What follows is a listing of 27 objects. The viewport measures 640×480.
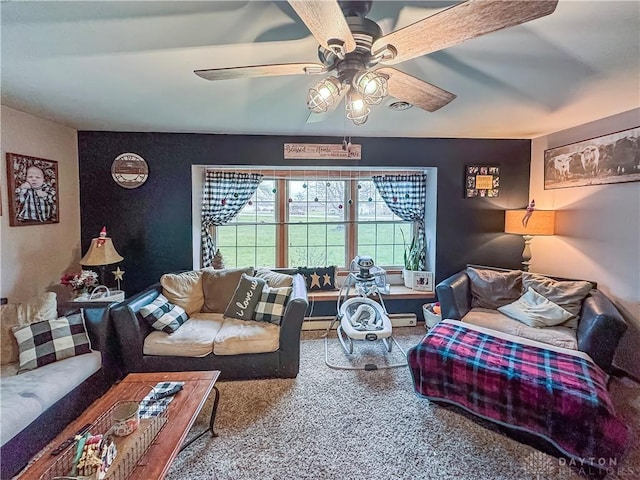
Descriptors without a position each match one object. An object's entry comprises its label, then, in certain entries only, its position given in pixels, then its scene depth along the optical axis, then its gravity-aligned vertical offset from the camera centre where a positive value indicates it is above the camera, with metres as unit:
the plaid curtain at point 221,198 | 3.96 +0.34
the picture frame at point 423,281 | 4.00 -0.68
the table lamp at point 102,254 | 3.08 -0.27
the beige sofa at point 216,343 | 2.61 -0.95
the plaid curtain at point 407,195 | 4.18 +0.39
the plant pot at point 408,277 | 4.09 -0.66
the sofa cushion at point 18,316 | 2.15 -0.64
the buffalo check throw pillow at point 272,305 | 2.91 -0.72
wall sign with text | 3.70 +0.86
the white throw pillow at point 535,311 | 2.73 -0.74
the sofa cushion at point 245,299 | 3.00 -0.69
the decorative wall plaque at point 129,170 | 3.51 +0.60
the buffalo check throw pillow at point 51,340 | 2.13 -0.80
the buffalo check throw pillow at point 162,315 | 2.67 -0.76
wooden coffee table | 1.36 -0.99
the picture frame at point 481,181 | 3.89 +0.54
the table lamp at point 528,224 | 3.43 +0.02
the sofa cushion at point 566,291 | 2.78 -0.58
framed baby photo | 2.70 +0.31
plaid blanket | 1.75 -0.99
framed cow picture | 2.76 +0.62
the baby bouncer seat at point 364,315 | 2.95 -0.91
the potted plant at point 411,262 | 4.12 -0.46
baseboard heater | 3.90 -1.15
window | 4.22 +0.02
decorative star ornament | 3.47 -0.52
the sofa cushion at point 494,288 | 3.16 -0.61
